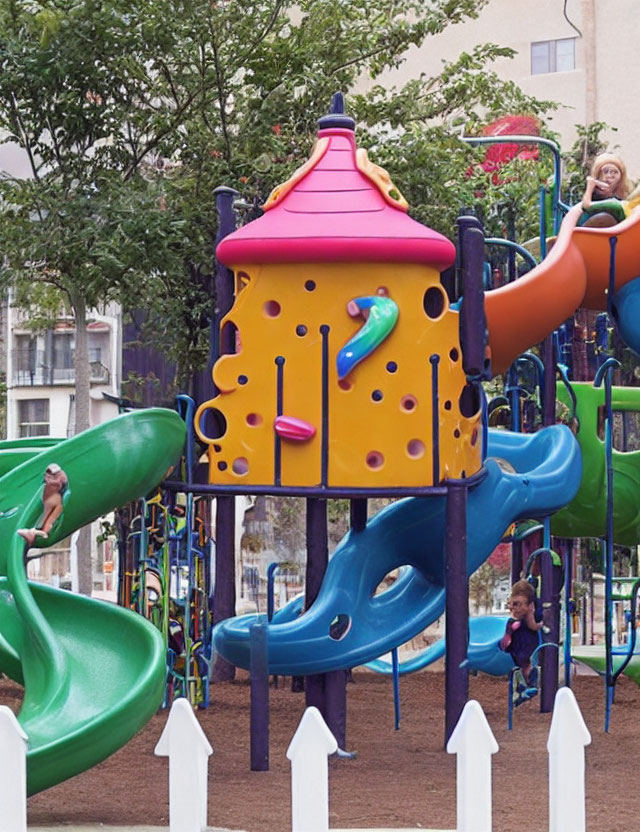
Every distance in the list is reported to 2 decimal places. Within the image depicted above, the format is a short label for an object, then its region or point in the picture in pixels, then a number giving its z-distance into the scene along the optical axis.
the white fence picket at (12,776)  5.74
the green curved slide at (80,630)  7.62
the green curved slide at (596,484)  12.66
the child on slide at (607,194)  10.69
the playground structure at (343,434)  9.16
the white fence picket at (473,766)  5.93
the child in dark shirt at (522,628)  10.95
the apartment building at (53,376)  40.34
